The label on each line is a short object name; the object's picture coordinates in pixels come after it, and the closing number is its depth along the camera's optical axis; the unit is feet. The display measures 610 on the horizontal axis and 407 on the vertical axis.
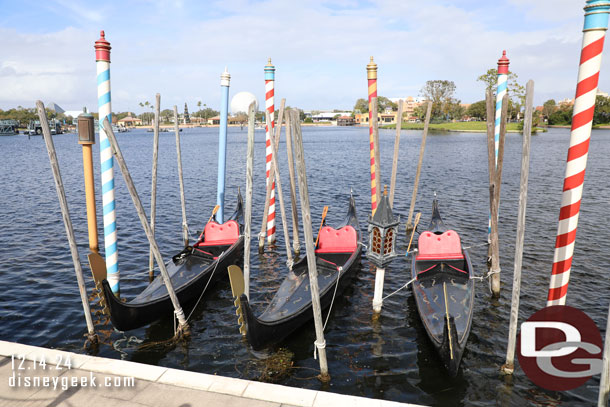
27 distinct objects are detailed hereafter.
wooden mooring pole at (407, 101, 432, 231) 46.19
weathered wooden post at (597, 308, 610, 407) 16.58
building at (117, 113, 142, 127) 545.85
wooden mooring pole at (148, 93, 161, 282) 35.53
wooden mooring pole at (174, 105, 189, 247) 42.37
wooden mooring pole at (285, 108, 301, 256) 38.81
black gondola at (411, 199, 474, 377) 23.18
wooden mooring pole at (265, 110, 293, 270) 30.78
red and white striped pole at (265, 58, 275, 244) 40.60
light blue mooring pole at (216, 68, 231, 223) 43.21
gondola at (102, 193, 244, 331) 26.81
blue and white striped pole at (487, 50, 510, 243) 36.73
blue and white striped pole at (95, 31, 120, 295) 28.09
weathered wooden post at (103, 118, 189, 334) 23.68
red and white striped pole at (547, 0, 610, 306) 17.88
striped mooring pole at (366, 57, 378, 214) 33.74
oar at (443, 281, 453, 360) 22.45
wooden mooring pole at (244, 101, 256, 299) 23.27
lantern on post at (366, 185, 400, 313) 27.14
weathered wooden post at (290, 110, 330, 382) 21.73
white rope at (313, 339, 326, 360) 22.94
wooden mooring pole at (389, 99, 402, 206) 40.51
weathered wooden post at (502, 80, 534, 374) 20.21
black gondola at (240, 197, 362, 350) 24.98
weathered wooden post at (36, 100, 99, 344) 22.45
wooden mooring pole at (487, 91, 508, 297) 29.99
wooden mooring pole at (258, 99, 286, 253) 35.32
